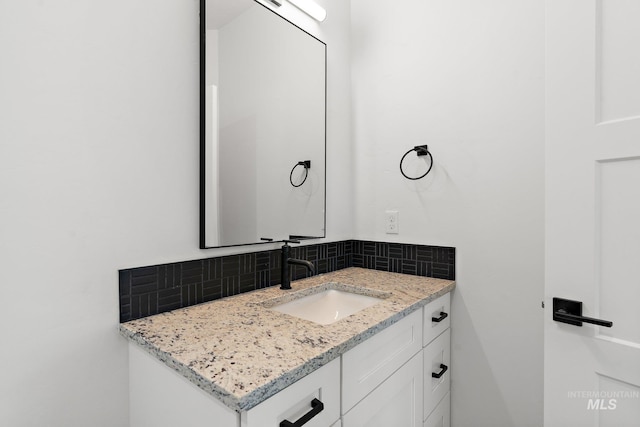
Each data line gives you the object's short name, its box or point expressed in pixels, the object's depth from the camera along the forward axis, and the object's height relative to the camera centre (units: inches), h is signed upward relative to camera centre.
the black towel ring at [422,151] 61.8 +11.8
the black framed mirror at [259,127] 45.7 +14.3
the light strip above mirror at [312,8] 59.0 +39.3
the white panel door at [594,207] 34.0 +0.3
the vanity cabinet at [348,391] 27.0 -19.1
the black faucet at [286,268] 53.2 -9.7
